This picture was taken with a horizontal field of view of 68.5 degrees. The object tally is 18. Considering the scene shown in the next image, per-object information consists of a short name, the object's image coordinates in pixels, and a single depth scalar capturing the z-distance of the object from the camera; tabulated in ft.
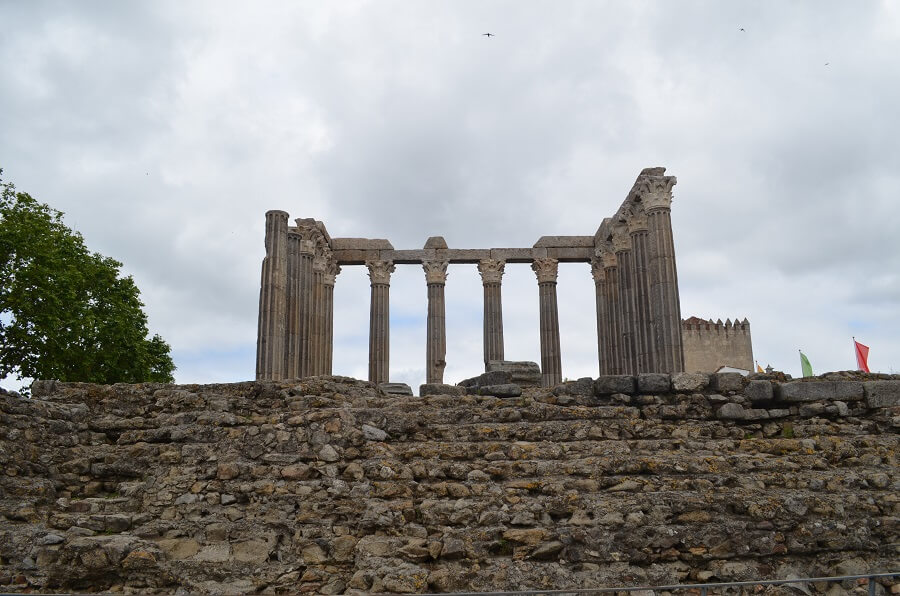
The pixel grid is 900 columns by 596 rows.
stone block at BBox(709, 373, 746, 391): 36.32
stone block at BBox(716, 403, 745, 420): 35.32
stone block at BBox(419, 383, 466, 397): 39.17
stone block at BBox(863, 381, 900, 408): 35.83
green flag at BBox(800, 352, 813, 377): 104.23
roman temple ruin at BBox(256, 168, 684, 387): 65.41
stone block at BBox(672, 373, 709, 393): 36.04
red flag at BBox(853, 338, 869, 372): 93.91
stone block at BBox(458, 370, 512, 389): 44.09
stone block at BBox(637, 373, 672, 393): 36.11
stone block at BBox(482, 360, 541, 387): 46.44
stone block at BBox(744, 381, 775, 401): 36.01
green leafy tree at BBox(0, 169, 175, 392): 70.95
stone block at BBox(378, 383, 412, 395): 47.21
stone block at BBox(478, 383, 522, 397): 37.73
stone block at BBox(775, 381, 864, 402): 36.09
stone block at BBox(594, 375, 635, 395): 36.42
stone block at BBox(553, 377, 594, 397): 36.96
